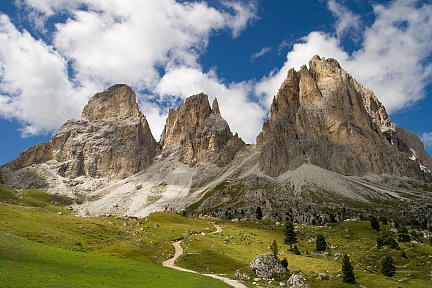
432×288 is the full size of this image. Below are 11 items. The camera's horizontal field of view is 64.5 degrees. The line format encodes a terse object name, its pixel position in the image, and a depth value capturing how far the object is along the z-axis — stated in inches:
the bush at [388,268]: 2674.7
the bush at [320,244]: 3951.8
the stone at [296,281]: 2289.6
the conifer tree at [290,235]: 3944.6
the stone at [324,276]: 2484.9
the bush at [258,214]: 7112.2
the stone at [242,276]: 2471.7
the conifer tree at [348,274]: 2301.9
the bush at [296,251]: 3718.0
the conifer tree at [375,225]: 4693.7
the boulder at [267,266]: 2591.8
